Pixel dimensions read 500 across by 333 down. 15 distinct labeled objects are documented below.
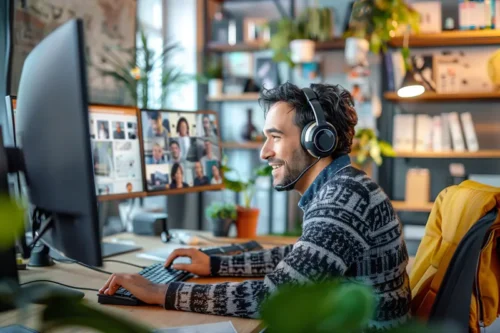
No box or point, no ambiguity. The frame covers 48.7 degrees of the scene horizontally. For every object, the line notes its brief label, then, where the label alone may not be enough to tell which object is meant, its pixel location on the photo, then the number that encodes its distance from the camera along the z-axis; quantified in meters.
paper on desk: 1.08
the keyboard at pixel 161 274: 1.26
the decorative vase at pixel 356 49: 3.53
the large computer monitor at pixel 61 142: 0.82
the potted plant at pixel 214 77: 4.18
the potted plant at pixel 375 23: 3.48
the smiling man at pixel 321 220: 1.16
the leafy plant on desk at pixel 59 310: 0.28
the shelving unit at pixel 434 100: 3.61
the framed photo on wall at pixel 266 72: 4.16
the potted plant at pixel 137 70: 3.28
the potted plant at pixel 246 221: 2.19
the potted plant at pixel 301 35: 3.74
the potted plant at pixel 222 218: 2.18
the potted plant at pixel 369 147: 3.53
